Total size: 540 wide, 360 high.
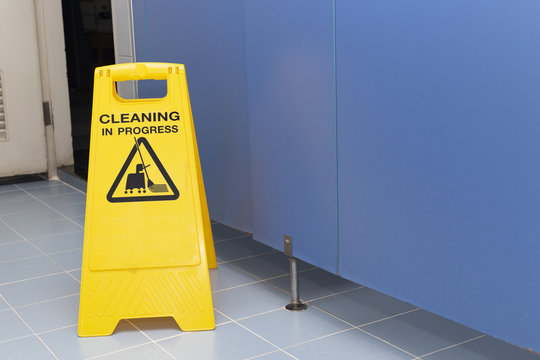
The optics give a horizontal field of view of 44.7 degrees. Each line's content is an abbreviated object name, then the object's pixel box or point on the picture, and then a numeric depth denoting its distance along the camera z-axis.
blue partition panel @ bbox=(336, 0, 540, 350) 1.41
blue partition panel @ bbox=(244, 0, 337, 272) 1.97
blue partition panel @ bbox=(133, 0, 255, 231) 2.51
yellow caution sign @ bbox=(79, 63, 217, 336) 2.14
